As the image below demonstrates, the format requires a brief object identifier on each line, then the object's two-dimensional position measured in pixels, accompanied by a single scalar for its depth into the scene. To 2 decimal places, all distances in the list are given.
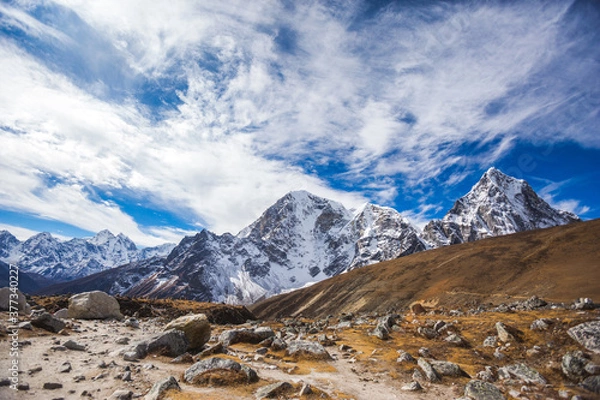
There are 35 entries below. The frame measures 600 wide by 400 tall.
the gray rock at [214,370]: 12.09
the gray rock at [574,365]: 14.44
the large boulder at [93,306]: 29.88
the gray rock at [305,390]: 11.15
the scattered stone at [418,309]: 40.95
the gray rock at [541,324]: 20.02
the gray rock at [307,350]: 17.48
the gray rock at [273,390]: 10.79
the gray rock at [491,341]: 20.07
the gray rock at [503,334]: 19.75
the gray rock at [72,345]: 15.45
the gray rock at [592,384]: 13.14
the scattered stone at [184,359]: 14.82
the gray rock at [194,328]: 18.11
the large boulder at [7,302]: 22.39
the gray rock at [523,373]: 14.27
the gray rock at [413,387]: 13.40
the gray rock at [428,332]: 23.29
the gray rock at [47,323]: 18.65
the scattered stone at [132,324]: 27.64
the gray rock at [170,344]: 15.88
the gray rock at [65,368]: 12.23
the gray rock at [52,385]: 10.48
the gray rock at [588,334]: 16.48
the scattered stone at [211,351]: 15.65
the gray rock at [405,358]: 17.01
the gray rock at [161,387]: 10.04
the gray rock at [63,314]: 27.16
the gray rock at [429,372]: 14.53
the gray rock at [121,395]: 9.99
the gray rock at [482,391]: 12.31
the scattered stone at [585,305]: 25.02
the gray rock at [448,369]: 15.20
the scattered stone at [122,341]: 18.34
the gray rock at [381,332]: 23.45
